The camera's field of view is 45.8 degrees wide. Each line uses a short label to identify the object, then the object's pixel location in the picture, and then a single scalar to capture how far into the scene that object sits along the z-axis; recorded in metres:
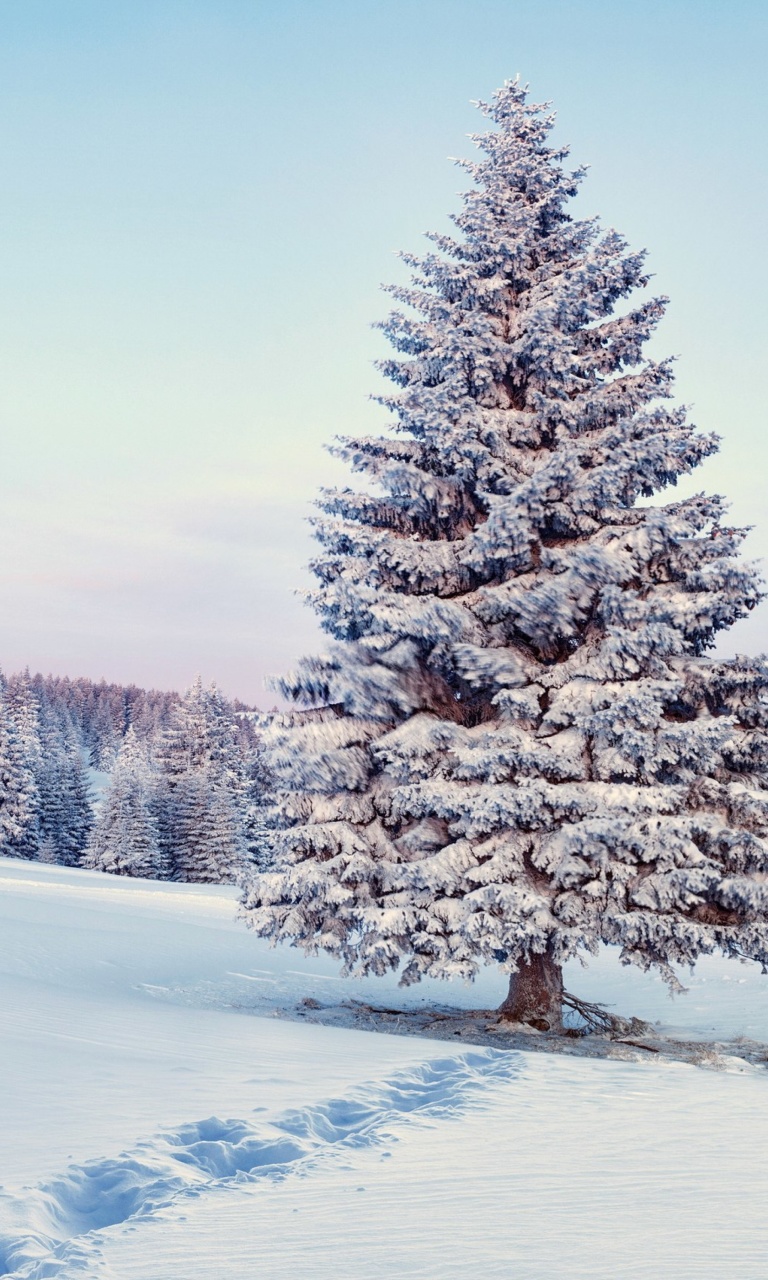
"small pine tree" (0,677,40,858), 49.03
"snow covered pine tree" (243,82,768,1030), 8.98
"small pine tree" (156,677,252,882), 44.88
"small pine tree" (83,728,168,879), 45.31
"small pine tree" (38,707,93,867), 57.62
